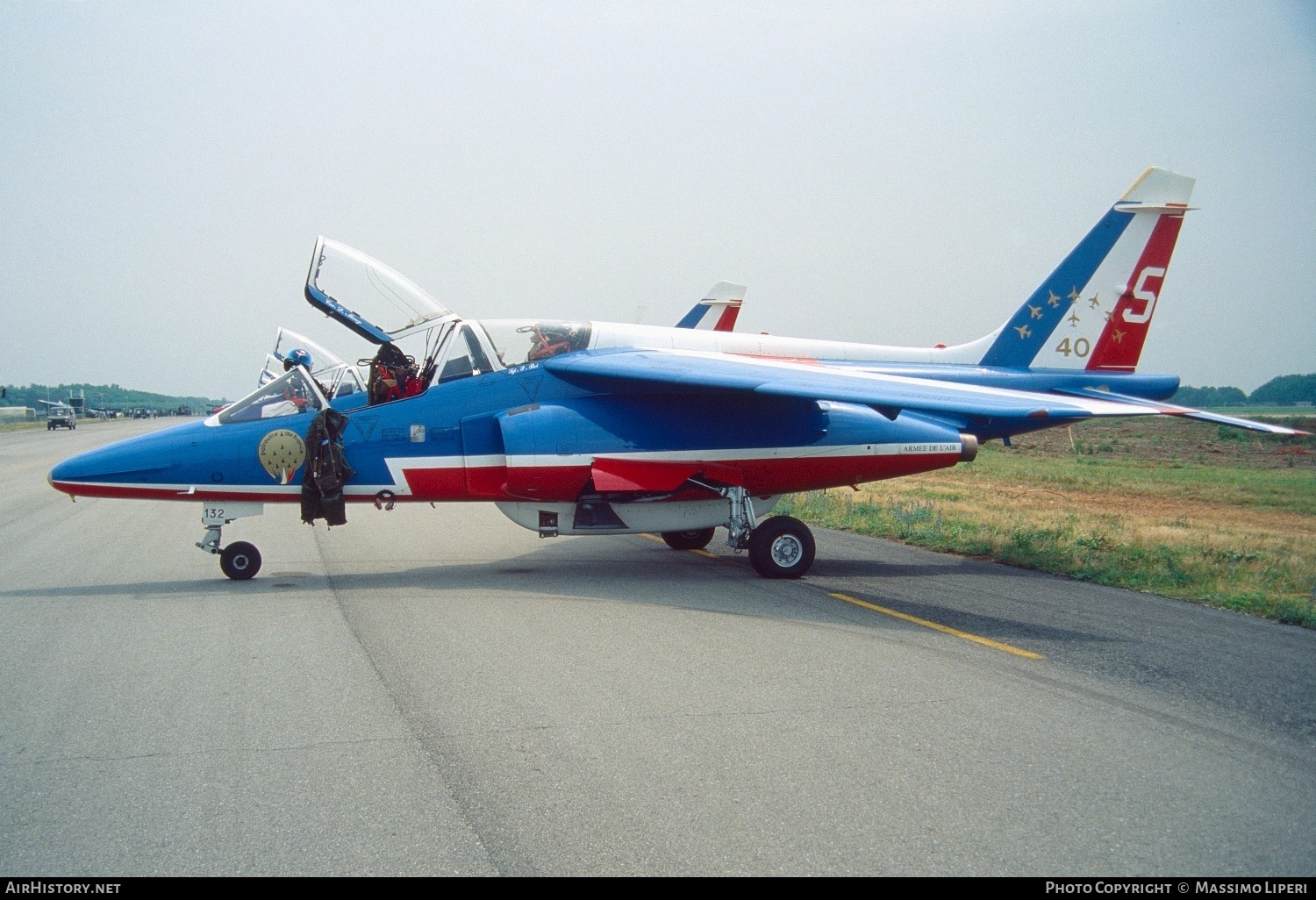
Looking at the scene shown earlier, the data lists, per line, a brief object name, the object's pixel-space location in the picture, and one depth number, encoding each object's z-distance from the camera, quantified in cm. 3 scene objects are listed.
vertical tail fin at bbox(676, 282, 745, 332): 2813
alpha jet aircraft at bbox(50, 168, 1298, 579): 951
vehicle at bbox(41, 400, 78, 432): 6931
